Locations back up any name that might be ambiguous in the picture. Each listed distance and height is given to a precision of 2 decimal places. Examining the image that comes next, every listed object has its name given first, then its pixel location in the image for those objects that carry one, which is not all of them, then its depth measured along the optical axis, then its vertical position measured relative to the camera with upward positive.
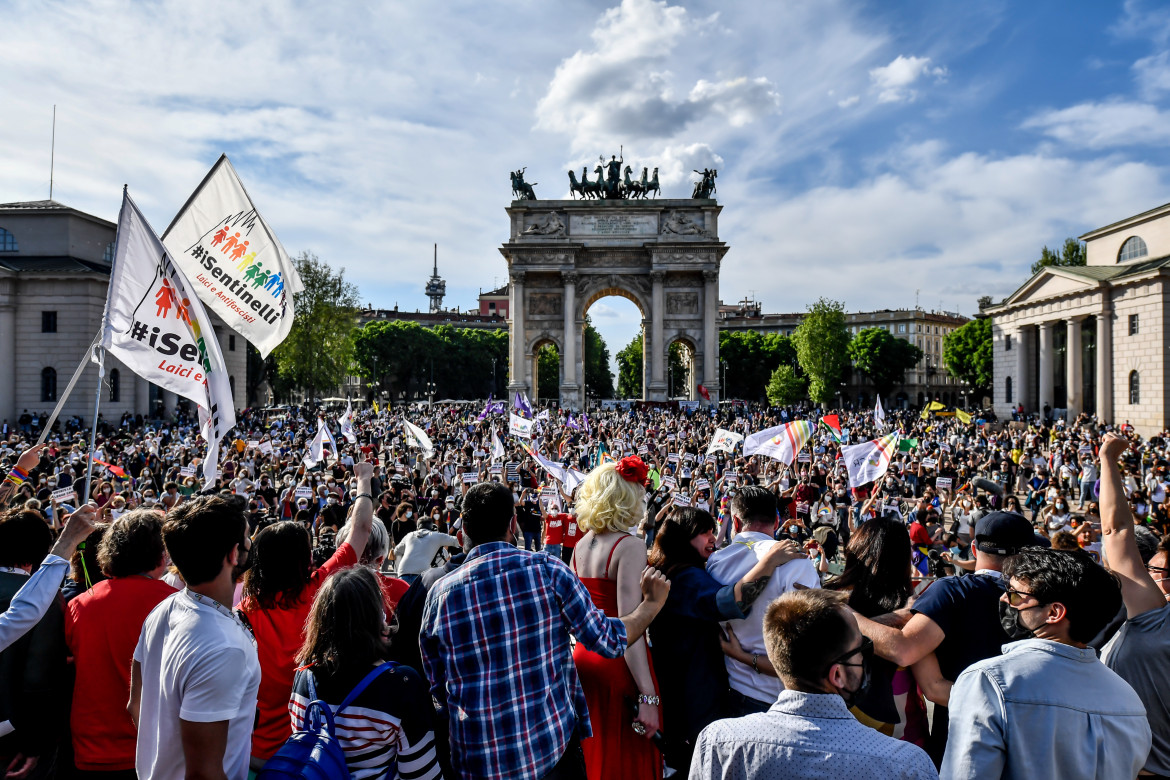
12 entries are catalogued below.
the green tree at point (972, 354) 66.88 +4.05
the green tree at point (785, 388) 74.50 +0.87
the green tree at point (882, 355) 85.69 +4.91
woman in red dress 3.31 -1.26
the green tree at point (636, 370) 101.56 +4.02
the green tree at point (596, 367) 115.19 +4.84
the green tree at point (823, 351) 67.31 +4.20
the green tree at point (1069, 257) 58.44 +11.29
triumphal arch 52.28 +9.01
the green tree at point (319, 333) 48.38 +4.22
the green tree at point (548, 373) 101.64 +3.22
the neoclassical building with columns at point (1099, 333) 35.88 +3.67
